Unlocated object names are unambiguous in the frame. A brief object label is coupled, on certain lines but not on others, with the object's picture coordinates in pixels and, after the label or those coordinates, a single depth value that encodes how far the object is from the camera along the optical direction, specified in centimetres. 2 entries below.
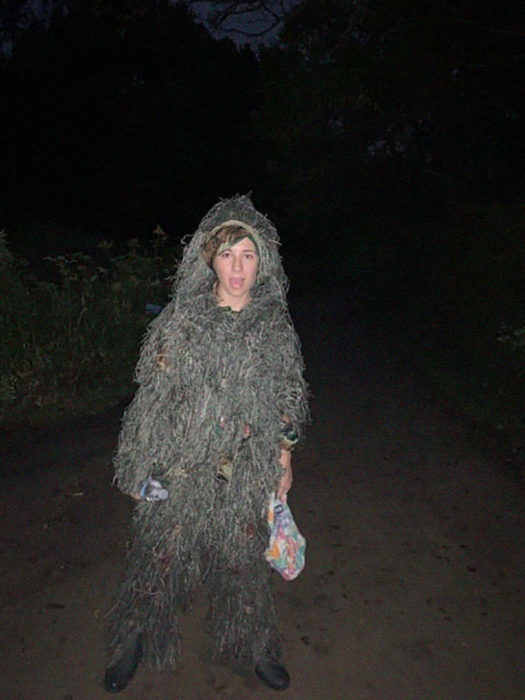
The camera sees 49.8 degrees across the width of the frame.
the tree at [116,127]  1636
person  239
